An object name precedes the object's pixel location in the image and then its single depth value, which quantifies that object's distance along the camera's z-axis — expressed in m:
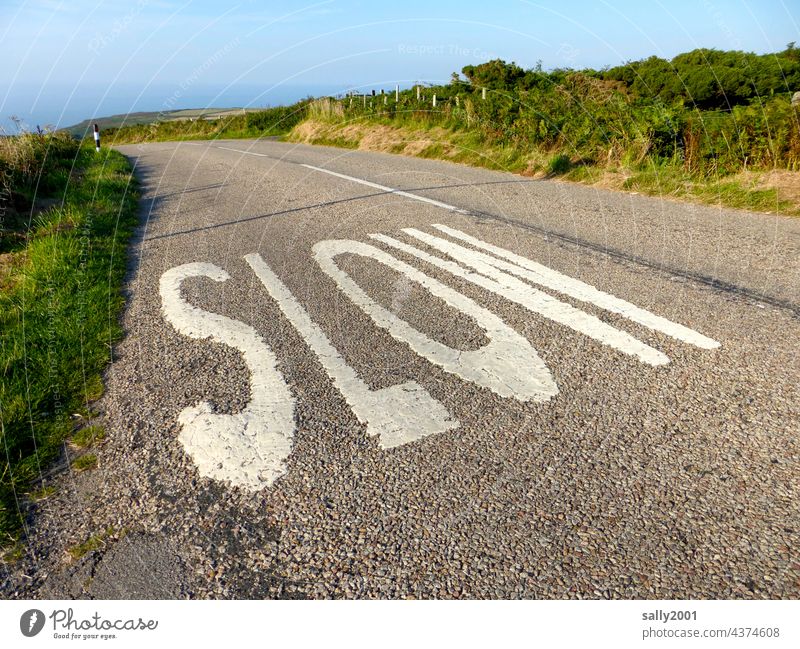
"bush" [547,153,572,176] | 10.24
